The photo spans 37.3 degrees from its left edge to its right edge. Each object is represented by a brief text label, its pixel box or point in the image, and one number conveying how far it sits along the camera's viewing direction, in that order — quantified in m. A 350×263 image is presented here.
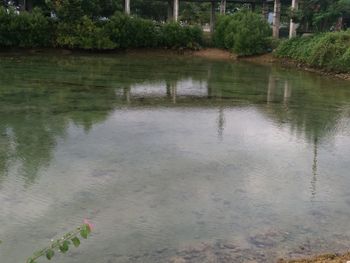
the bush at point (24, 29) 21.95
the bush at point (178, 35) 24.33
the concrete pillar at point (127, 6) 25.38
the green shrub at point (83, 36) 22.81
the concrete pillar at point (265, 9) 27.14
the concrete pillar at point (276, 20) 24.61
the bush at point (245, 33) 22.61
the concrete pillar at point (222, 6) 26.62
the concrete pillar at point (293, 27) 23.02
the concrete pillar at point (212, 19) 27.20
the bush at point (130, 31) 23.44
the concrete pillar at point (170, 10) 28.27
